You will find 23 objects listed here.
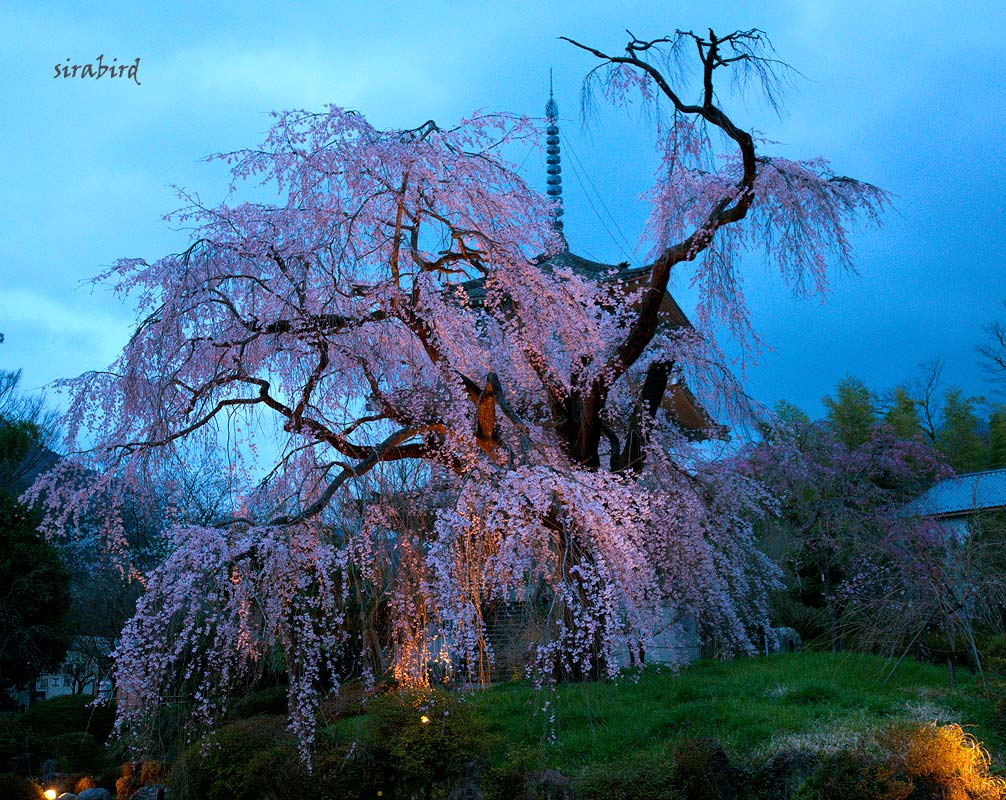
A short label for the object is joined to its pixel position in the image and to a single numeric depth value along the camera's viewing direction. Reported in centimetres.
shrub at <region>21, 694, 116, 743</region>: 1283
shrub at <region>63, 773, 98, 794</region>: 1053
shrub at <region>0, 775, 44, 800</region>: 958
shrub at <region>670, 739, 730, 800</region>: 550
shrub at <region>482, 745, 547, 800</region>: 631
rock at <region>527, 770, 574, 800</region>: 603
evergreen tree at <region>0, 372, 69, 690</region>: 1241
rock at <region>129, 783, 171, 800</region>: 938
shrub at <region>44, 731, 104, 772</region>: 1136
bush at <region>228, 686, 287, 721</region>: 1090
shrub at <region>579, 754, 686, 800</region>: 562
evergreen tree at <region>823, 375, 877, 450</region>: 1930
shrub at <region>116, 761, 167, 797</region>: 984
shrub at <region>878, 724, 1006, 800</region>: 516
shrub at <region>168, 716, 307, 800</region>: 736
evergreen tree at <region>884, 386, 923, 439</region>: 2072
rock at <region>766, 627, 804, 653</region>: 1198
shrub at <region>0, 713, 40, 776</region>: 1112
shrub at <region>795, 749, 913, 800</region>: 519
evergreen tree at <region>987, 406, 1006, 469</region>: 2034
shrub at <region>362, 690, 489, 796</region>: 684
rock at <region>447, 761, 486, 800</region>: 664
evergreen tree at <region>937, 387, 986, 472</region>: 2073
